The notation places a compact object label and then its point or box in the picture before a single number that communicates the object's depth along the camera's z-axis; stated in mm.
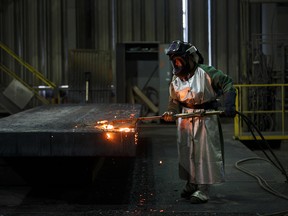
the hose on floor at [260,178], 5175
